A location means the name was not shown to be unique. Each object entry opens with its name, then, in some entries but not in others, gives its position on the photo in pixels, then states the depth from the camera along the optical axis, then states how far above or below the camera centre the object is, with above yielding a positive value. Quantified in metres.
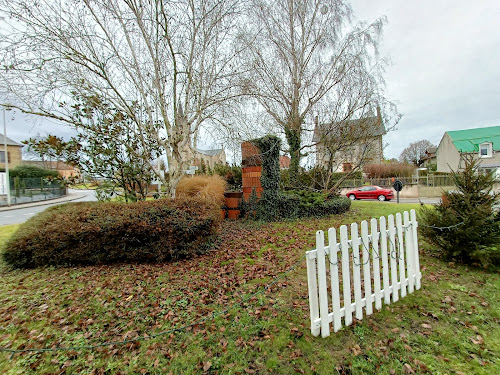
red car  17.00 -1.14
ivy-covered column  7.55 +0.10
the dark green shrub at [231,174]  11.24 +0.58
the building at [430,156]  36.68 +2.98
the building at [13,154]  30.16 +5.84
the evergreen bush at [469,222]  3.55 -0.78
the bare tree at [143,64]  5.05 +3.10
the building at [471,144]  22.38 +3.05
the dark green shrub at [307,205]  7.96 -0.86
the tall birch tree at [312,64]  9.05 +4.86
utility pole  17.44 +1.05
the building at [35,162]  32.43 +4.96
